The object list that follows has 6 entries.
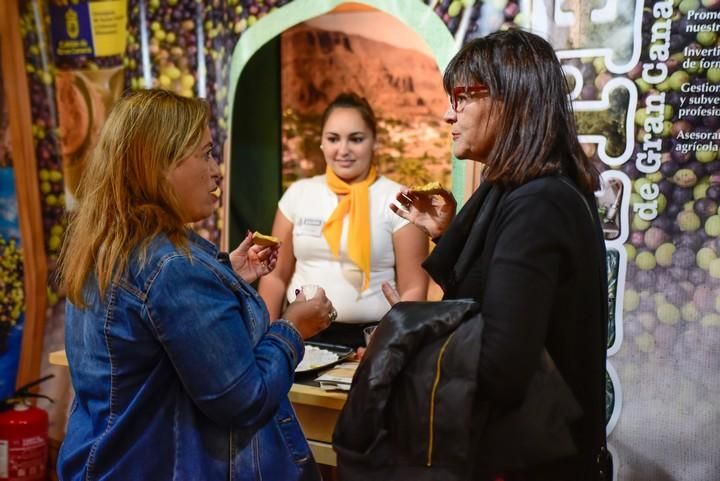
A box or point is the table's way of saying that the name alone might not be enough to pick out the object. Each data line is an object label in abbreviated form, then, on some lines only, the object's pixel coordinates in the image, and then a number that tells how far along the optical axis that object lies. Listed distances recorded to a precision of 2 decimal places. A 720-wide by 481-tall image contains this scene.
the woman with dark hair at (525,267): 1.11
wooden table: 1.85
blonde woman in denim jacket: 1.19
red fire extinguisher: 2.98
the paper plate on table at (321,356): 1.98
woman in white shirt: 2.58
